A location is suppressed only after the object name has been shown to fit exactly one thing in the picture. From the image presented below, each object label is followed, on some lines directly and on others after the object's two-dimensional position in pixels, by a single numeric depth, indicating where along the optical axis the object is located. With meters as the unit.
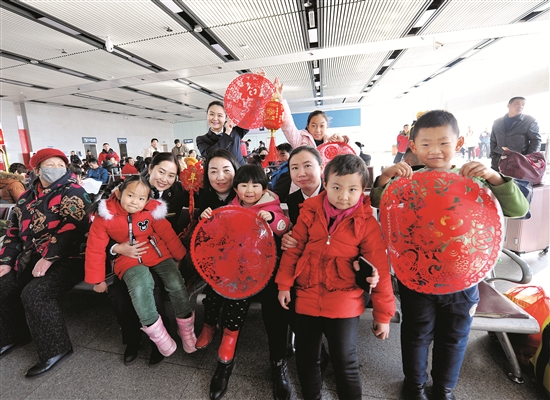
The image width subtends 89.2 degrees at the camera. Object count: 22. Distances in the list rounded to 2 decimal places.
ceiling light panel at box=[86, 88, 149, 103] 10.24
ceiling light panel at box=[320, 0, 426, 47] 4.92
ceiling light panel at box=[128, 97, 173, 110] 12.21
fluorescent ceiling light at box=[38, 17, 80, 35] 4.75
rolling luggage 2.90
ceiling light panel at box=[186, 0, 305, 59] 4.66
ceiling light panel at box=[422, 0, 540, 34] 5.07
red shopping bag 1.54
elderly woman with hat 1.86
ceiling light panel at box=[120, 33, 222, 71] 5.85
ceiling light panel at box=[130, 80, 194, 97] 9.53
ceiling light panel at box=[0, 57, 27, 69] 6.37
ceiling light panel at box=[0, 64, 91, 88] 7.26
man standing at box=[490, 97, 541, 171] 4.00
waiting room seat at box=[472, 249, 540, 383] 1.42
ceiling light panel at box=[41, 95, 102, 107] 11.03
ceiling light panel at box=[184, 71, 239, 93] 8.70
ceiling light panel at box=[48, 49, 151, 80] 6.53
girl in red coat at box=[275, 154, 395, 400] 1.28
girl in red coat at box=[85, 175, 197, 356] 1.69
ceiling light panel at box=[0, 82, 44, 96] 8.77
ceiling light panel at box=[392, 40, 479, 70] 7.36
